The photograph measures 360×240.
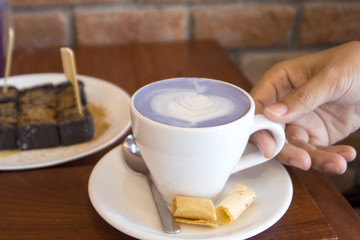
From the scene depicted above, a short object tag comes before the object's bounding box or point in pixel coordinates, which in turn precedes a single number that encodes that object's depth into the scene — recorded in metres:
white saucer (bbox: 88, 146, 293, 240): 0.44
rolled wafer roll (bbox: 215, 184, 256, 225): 0.46
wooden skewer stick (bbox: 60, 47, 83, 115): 0.72
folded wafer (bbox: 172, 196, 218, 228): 0.45
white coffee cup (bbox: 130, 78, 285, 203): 0.44
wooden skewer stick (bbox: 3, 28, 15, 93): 0.79
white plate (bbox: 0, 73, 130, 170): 0.63
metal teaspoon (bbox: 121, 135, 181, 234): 0.45
